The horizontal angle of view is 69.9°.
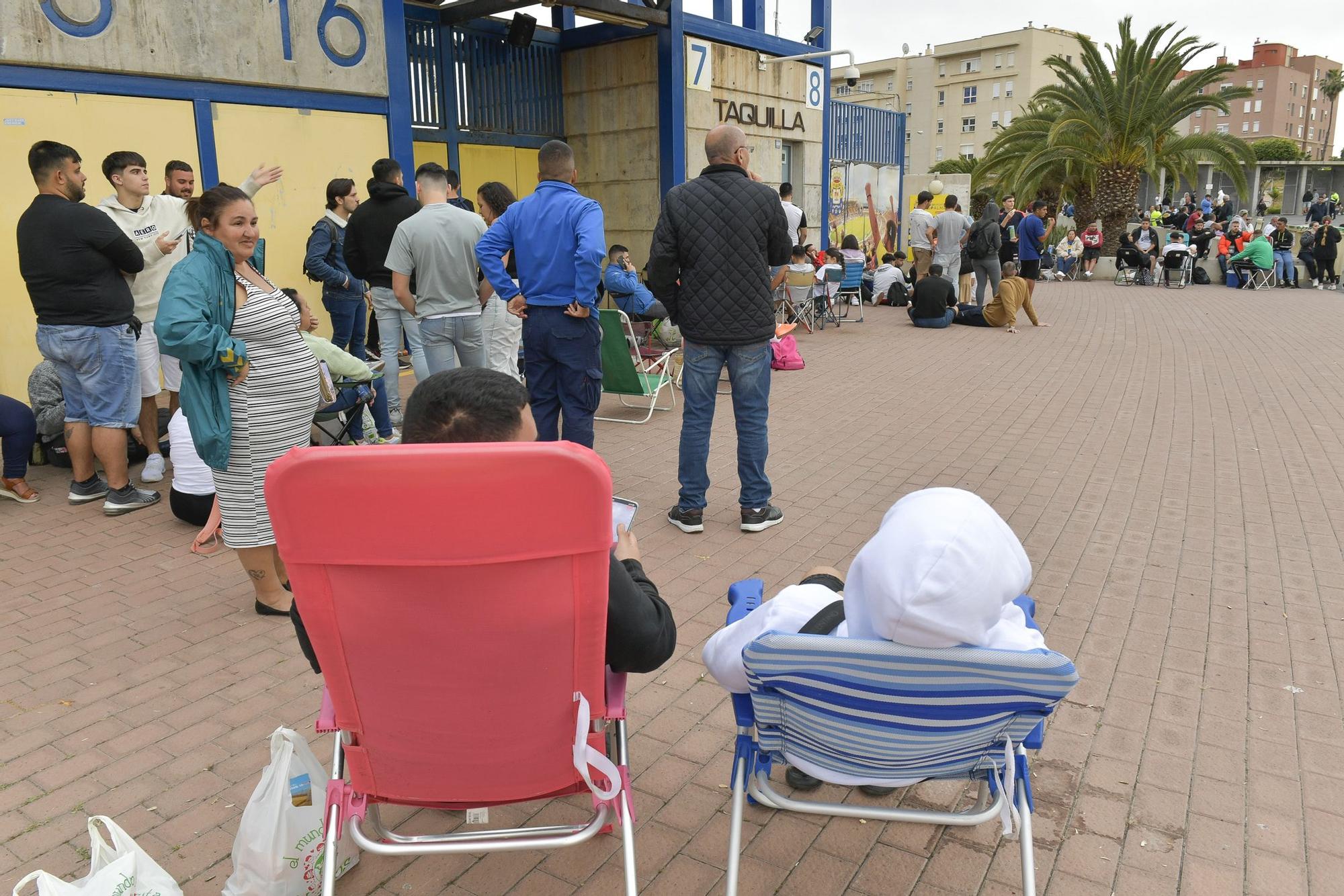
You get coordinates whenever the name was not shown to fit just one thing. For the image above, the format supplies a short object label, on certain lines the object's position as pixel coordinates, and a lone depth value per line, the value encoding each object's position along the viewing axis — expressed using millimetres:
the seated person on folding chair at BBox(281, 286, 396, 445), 5332
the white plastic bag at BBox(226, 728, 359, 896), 2232
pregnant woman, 3586
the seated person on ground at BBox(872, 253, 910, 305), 16562
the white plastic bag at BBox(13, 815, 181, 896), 1939
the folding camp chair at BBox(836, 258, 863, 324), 14375
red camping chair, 1632
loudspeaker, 11211
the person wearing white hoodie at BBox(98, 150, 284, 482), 6098
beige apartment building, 70250
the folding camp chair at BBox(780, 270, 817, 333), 12227
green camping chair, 7438
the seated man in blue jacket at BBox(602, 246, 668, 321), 8195
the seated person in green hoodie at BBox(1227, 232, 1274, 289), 20078
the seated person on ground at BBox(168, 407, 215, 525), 5070
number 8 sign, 15031
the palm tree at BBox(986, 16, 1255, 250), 22312
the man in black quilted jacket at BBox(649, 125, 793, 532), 4918
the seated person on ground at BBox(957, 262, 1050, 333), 13367
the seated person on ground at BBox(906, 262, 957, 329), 13570
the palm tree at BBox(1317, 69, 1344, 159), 98938
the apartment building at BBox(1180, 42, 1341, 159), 107625
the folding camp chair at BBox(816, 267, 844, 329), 13141
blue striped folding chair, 1880
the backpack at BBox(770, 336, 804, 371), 10242
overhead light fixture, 10797
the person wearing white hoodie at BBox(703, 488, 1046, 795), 1816
